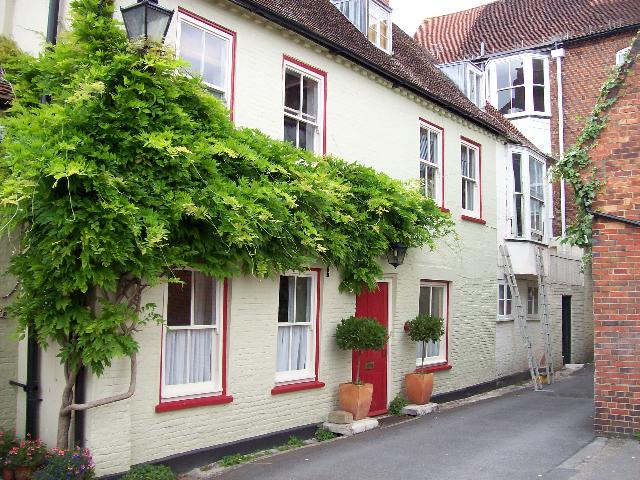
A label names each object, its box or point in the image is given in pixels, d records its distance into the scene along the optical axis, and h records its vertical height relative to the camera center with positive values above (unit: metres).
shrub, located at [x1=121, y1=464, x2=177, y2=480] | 7.11 -1.86
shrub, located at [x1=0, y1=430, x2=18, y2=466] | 7.12 -1.57
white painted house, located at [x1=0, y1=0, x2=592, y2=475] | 7.89 +0.28
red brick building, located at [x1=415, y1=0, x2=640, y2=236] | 20.78 +7.45
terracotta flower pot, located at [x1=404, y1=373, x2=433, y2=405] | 12.18 -1.50
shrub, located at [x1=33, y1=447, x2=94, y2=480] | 6.41 -1.63
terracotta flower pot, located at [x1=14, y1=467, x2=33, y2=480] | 6.84 -1.78
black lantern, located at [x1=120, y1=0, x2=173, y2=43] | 6.68 +2.84
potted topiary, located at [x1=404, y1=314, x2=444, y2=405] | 12.00 -0.62
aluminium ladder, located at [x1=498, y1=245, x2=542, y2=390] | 15.93 +0.30
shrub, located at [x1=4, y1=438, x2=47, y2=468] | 6.81 -1.61
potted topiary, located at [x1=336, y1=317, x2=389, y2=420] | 10.20 -0.61
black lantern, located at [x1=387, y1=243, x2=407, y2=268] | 11.42 +0.87
